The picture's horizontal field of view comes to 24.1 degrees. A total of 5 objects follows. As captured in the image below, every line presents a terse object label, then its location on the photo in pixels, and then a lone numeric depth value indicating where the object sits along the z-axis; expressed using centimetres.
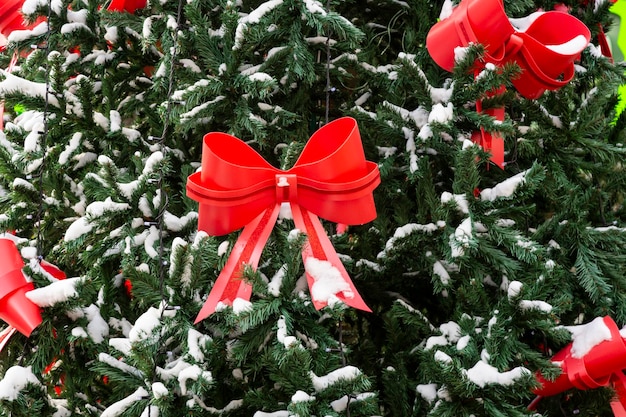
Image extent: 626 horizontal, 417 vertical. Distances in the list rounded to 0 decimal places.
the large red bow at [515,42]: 206
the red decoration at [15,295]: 203
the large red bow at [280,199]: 190
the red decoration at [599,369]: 205
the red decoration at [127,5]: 221
